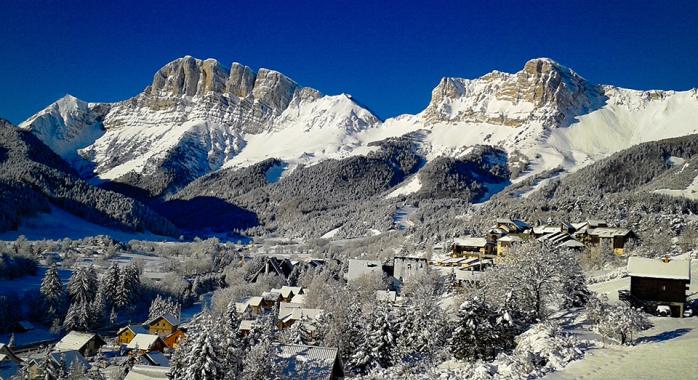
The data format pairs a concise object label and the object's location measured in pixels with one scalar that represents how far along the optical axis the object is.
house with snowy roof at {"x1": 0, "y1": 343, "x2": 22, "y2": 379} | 61.68
